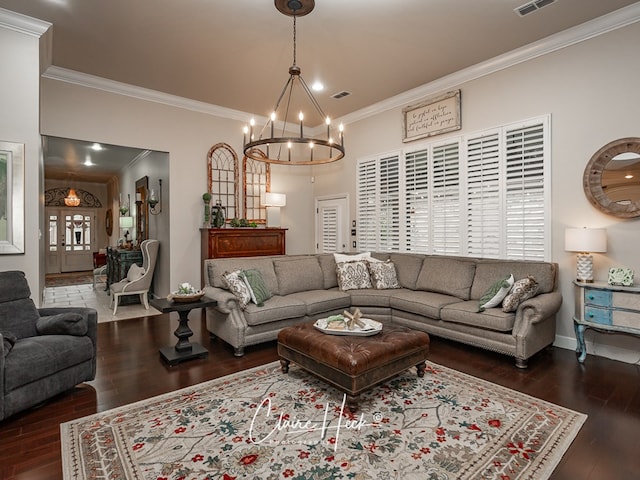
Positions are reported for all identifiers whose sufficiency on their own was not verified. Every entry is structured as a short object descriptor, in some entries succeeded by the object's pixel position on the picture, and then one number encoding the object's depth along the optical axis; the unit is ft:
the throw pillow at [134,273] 19.48
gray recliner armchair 7.99
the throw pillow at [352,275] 16.24
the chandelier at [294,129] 10.68
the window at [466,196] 13.75
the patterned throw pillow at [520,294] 11.57
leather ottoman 8.37
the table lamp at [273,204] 21.47
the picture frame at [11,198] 11.14
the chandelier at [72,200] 33.17
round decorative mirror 11.31
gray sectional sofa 11.55
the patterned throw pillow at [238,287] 12.78
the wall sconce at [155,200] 21.04
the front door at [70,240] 36.99
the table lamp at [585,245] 11.41
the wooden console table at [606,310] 10.50
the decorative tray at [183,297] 11.61
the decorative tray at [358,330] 9.78
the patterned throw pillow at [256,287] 13.16
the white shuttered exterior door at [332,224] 22.07
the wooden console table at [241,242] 18.99
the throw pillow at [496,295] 12.09
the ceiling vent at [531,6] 10.93
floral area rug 6.45
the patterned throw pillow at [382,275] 16.38
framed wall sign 16.28
